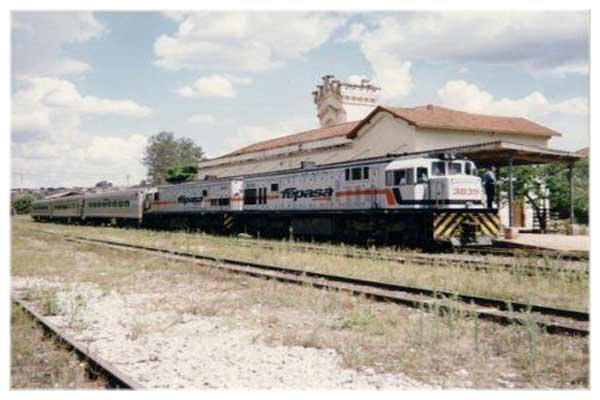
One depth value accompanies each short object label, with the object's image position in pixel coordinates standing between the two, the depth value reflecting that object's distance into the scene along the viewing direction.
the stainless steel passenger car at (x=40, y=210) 53.05
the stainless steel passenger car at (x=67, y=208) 44.47
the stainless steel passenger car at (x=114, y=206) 35.47
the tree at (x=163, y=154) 101.88
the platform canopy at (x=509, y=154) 17.81
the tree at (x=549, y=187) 26.86
